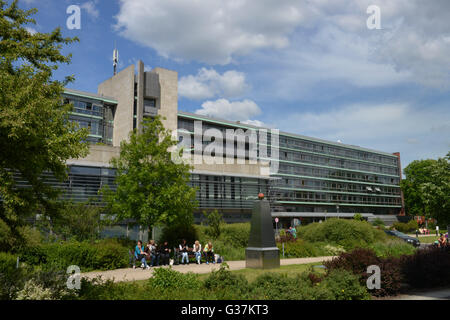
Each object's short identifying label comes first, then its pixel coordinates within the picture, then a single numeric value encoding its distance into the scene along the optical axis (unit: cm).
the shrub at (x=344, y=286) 943
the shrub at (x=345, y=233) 2547
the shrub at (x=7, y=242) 1620
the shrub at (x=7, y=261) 1369
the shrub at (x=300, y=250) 2359
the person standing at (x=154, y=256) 1916
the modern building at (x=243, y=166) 4809
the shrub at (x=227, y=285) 883
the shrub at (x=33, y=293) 757
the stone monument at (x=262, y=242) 1572
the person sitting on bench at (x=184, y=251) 2034
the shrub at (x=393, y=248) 1854
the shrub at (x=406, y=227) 6378
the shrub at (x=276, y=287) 884
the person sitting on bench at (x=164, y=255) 1997
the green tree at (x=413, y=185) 7956
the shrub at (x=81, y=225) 2152
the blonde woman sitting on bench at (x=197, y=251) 2058
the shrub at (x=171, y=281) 980
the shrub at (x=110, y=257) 1739
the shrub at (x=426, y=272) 1209
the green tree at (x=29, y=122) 734
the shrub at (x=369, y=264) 1073
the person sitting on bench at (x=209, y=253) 2106
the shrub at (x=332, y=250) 2031
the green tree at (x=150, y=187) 2119
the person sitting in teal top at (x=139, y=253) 1836
